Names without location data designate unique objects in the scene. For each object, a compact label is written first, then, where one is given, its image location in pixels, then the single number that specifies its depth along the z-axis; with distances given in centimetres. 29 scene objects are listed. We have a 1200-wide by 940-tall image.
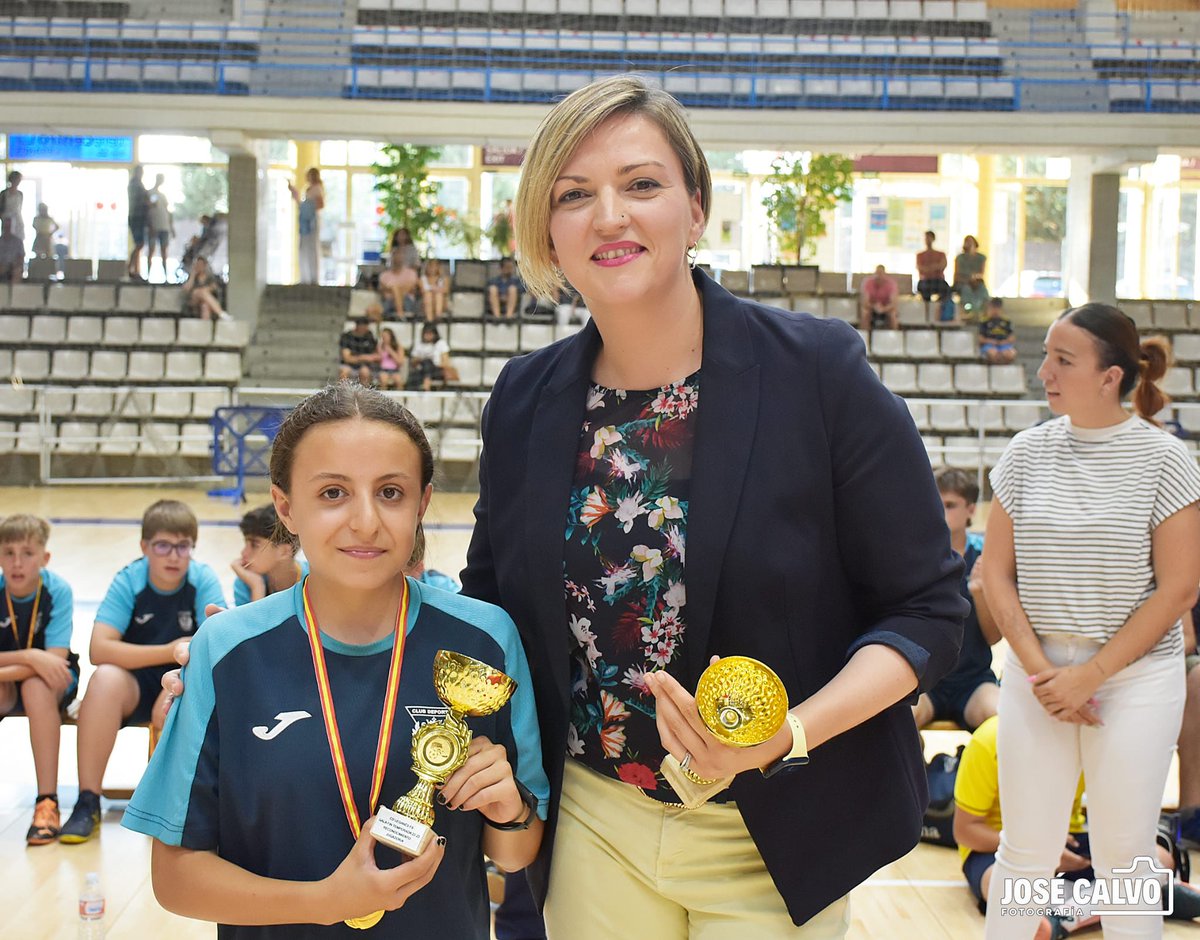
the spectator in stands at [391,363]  1348
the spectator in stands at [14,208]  1672
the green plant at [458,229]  1866
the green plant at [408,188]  1845
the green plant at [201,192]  2162
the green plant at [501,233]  1755
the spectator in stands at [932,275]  1622
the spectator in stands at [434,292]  1518
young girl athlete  146
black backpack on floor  411
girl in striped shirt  253
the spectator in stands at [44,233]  1805
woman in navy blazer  142
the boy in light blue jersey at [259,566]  431
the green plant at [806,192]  1834
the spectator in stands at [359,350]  1349
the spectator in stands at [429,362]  1361
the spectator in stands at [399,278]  1536
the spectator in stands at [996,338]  1499
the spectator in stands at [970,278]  1647
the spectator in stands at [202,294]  1571
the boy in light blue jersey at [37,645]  426
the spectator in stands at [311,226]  1761
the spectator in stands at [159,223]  1775
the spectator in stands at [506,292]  1554
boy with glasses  421
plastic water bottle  325
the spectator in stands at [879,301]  1555
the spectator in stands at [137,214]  1758
